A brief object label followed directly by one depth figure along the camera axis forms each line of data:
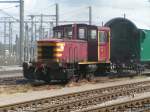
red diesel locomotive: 22.95
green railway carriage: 29.50
